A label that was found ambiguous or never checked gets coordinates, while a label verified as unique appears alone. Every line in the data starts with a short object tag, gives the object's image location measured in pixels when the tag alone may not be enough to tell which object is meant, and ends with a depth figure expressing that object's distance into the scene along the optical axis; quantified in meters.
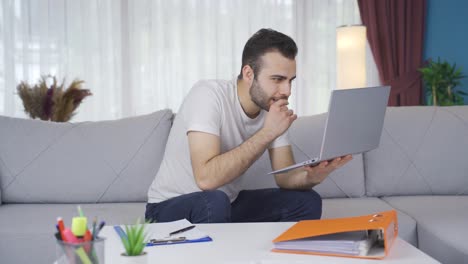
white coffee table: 1.52
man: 2.23
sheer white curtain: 5.48
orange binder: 1.57
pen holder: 1.15
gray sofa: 2.91
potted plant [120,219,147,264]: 1.29
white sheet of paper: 1.74
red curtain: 5.69
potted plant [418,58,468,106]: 5.39
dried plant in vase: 3.32
